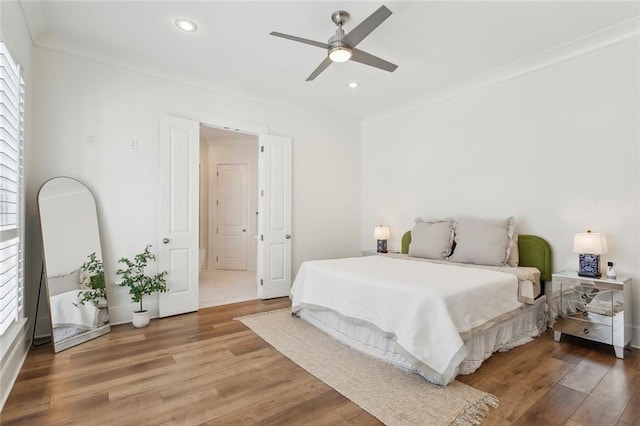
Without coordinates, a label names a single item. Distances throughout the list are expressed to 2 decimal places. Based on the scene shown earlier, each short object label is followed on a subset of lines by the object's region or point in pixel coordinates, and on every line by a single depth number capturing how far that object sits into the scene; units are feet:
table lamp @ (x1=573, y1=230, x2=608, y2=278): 9.16
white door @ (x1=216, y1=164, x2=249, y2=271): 22.85
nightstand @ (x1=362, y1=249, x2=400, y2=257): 14.81
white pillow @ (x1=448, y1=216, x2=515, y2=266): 11.19
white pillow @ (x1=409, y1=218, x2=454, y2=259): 12.83
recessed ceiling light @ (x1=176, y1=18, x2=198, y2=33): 9.18
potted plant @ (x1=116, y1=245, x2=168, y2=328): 10.84
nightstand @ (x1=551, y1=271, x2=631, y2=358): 8.52
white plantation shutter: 6.49
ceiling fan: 7.44
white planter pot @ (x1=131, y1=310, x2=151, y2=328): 10.80
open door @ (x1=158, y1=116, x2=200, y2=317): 12.03
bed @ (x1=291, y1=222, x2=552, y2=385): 7.27
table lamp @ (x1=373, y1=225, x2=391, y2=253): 16.13
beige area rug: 6.03
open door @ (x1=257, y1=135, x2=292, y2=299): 14.71
